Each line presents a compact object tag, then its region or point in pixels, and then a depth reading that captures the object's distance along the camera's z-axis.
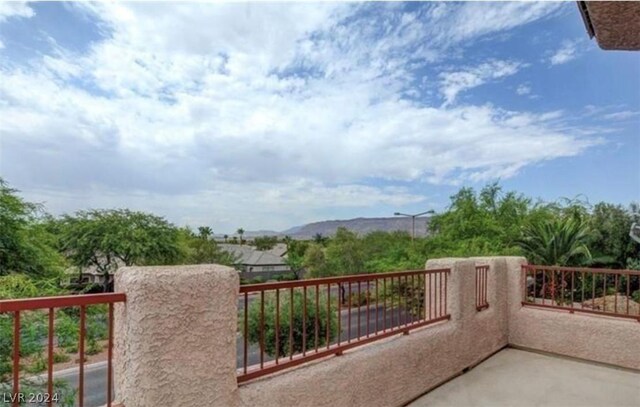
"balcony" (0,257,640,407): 1.82
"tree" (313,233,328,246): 38.92
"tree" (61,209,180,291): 17.39
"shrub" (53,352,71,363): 2.71
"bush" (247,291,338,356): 8.10
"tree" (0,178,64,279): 4.46
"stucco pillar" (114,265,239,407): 1.79
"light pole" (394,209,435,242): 18.85
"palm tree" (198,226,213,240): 31.72
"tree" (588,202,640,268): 10.68
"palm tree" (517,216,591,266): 8.63
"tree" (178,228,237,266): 20.73
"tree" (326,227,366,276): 20.00
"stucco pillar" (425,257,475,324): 4.18
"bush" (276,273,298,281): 31.41
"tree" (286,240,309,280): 30.70
